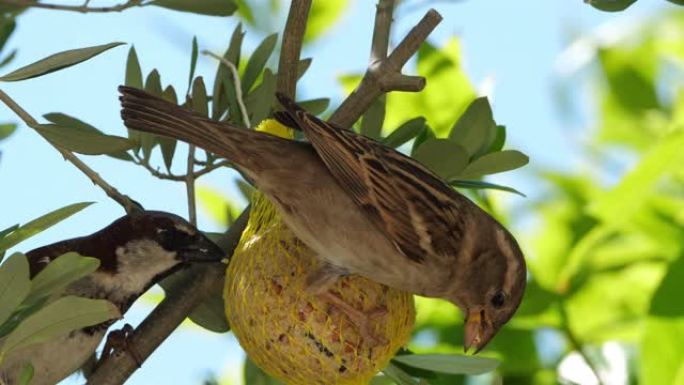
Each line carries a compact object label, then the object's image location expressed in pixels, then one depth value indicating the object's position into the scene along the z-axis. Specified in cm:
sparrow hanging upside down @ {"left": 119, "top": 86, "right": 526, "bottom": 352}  473
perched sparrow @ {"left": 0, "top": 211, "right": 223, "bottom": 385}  505
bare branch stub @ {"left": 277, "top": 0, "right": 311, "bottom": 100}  449
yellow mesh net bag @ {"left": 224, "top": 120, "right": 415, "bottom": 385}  448
